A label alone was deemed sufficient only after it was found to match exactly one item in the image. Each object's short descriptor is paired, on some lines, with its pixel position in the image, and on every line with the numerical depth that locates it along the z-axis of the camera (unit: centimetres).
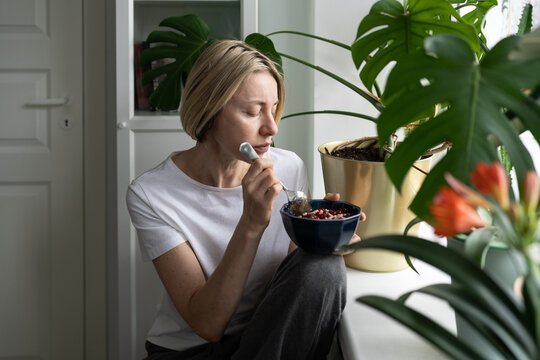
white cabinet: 188
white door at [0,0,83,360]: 225
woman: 115
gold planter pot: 131
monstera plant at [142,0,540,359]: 46
